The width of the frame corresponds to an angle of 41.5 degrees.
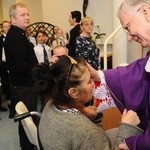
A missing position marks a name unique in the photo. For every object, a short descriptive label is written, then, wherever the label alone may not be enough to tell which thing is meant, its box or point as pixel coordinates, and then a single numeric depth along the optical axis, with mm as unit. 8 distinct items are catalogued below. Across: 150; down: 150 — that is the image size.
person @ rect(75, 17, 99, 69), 2275
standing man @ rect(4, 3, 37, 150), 1648
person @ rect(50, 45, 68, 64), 1892
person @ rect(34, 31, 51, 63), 2560
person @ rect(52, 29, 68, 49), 3263
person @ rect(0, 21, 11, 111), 2949
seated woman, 816
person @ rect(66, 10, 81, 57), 2588
